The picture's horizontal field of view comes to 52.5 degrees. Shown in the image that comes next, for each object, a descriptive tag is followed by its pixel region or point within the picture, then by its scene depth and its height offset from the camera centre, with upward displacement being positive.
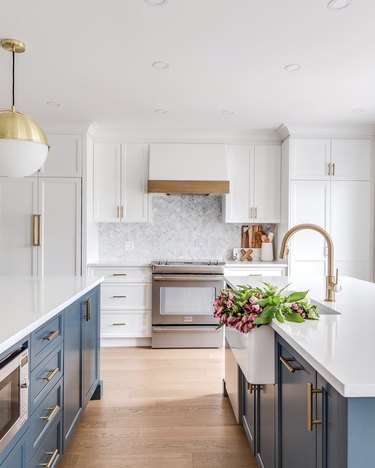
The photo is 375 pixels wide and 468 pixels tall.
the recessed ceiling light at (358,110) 3.65 +1.22
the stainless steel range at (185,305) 4.09 -0.76
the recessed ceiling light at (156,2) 1.96 +1.20
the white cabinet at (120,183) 4.39 +0.59
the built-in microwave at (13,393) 1.24 -0.56
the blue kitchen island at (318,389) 0.90 -0.46
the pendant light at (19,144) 2.06 +0.49
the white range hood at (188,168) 4.25 +0.74
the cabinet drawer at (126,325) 4.15 -1.00
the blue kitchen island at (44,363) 1.31 -0.59
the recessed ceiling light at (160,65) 2.69 +1.21
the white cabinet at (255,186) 4.46 +0.57
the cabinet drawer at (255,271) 4.19 -0.41
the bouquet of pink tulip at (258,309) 1.49 -0.30
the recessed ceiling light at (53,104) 3.53 +1.21
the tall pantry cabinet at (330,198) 4.22 +0.41
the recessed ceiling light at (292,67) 2.71 +1.22
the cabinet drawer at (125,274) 4.14 -0.44
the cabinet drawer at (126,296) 4.14 -0.68
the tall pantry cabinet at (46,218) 4.08 +0.16
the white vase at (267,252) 4.57 -0.21
